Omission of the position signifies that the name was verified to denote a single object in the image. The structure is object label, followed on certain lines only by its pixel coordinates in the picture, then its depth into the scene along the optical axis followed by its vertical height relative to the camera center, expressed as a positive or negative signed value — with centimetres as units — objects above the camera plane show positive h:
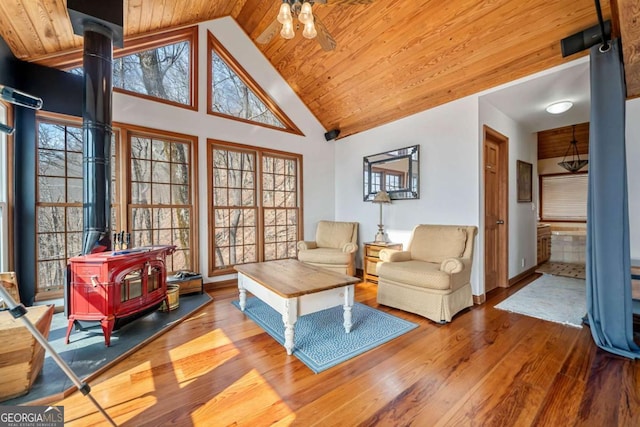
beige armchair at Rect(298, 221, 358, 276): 405 -56
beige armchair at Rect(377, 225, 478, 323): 268 -64
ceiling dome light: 329 +128
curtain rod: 209 +134
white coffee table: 209 -63
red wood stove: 210 -59
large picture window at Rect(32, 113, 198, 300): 291 +26
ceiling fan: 199 +150
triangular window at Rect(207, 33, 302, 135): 406 +187
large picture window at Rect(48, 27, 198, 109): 332 +191
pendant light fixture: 550 +107
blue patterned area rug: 207 -108
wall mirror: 391 +60
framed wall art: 416 +48
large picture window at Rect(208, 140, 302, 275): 404 +14
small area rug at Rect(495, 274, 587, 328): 277 -106
